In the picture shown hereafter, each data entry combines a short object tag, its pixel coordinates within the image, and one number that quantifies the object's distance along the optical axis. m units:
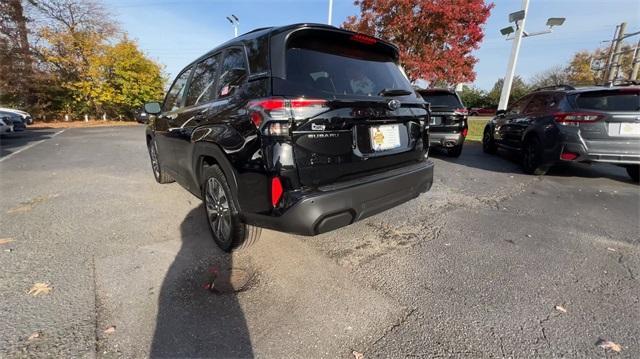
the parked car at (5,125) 11.82
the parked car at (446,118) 6.82
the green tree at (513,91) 42.38
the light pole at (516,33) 12.83
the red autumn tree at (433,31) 16.23
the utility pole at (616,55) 25.58
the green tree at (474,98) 42.84
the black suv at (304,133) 2.11
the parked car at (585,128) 4.68
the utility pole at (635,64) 23.36
